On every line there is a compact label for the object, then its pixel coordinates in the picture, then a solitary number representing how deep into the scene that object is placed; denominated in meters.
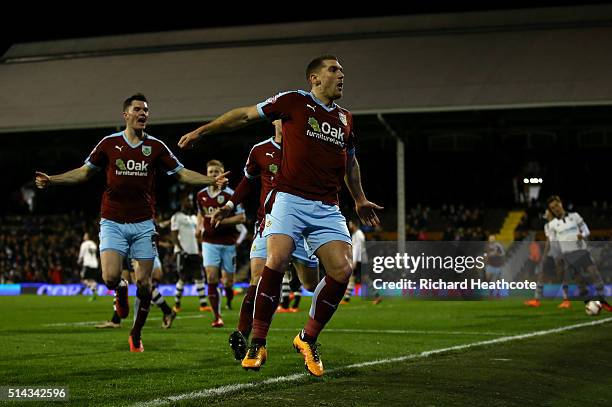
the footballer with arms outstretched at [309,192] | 13.48
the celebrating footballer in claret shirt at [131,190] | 18.37
